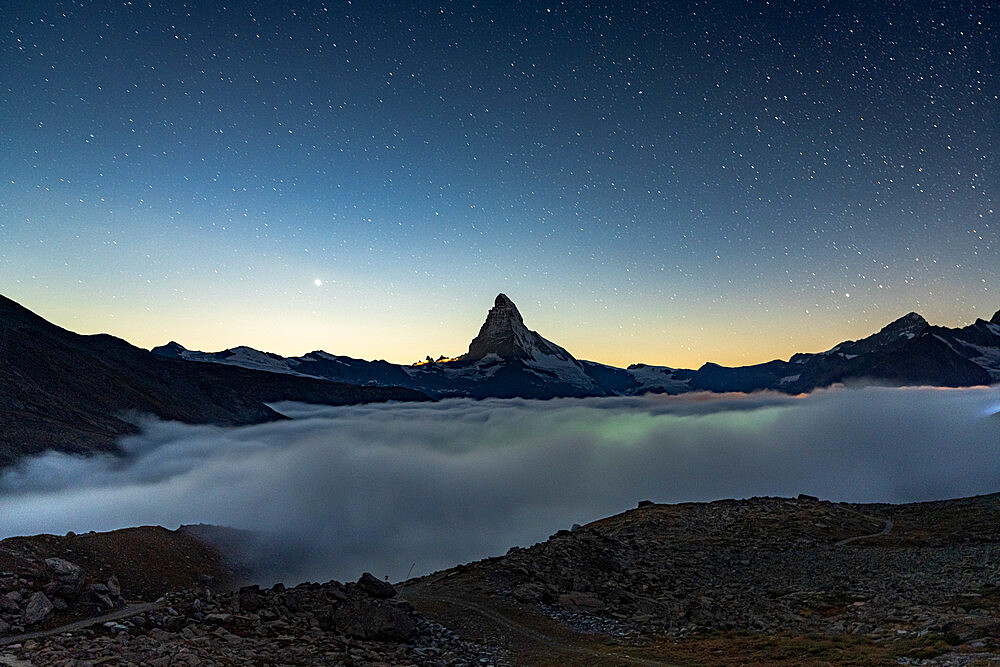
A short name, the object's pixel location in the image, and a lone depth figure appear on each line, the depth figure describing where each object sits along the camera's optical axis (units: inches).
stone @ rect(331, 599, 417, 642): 1262.3
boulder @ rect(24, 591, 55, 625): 1226.6
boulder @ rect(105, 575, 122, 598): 1572.0
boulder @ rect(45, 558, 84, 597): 1418.6
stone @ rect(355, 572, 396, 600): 1544.0
